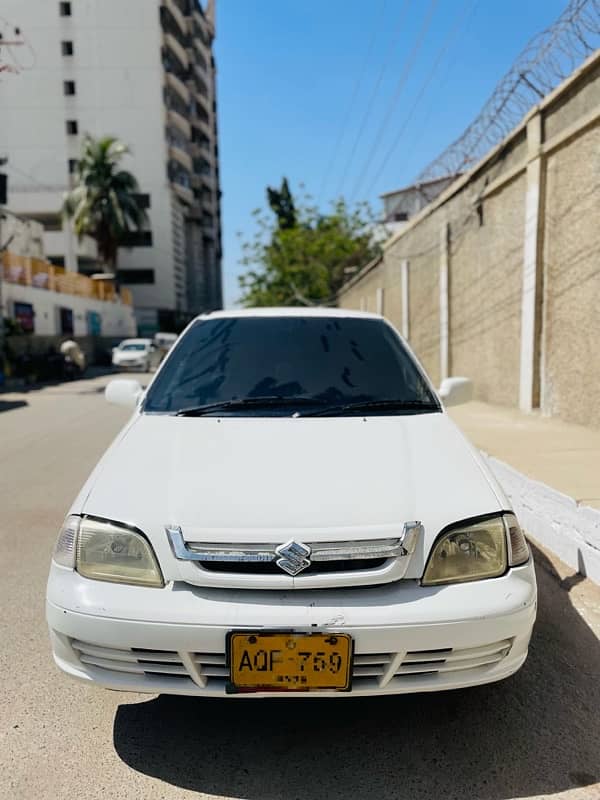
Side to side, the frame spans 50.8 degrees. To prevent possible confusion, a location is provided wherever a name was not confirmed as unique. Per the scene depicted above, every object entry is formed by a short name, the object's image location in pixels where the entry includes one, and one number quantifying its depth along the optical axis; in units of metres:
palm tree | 39.12
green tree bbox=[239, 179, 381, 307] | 31.67
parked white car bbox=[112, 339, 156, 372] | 28.27
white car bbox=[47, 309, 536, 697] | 1.89
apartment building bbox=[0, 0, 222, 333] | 43.00
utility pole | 14.15
